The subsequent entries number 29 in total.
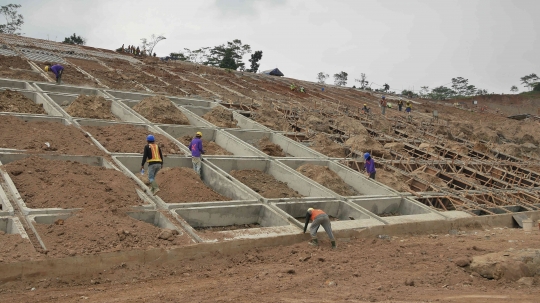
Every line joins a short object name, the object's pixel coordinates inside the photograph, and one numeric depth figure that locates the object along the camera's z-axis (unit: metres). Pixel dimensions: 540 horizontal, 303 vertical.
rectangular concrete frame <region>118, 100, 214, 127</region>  17.11
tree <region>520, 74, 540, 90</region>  59.04
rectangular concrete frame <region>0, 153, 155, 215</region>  7.59
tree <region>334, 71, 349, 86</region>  69.44
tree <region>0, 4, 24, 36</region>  46.99
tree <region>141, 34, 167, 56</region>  49.13
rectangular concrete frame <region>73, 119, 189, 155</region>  12.94
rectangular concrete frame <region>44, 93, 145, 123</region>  16.06
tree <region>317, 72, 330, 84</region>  72.12
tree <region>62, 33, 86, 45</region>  52.43
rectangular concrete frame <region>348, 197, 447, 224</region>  11.22
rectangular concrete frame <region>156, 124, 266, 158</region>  14.59
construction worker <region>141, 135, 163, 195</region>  9.70
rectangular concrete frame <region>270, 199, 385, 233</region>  9.76
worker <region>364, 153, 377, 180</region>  13.59
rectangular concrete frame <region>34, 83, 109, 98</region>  17.61
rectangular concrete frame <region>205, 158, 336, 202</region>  12.11
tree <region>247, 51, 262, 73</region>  56.34
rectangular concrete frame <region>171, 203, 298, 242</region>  8.12
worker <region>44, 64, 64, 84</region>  18.34
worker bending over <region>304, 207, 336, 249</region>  8.60
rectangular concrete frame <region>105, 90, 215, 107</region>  19.36
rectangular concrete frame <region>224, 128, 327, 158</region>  16.06
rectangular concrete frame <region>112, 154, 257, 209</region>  10.11
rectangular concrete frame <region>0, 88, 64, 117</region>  14.59
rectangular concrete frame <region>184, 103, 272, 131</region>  18.73
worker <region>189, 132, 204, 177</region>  11.94
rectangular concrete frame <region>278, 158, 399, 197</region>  13.20
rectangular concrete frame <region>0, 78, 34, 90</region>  17.12
